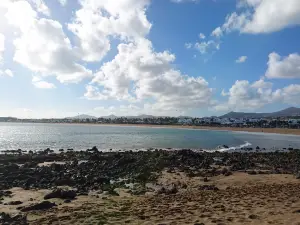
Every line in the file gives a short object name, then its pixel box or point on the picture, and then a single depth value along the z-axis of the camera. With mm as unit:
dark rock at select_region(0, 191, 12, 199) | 11339
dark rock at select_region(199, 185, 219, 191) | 12201
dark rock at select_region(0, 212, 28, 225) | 7674
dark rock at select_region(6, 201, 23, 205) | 10075
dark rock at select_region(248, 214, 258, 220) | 7460
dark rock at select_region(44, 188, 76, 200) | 10693
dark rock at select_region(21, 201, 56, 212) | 9081
